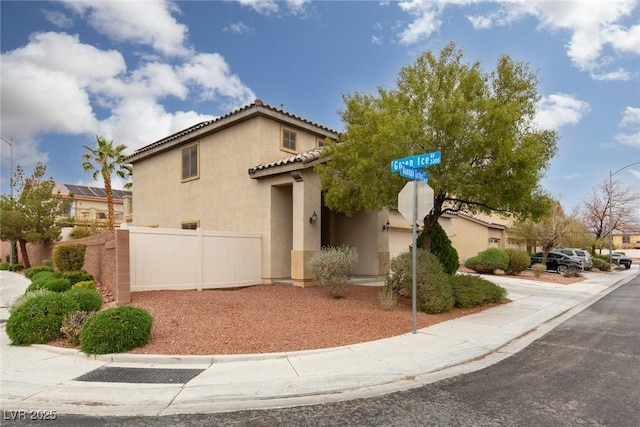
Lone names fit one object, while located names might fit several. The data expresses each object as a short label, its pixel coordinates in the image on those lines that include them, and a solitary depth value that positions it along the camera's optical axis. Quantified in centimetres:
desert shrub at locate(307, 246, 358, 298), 1138
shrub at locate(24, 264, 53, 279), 1998
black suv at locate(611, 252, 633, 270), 3725
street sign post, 784
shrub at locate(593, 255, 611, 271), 3188
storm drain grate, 546
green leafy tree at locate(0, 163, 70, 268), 2520
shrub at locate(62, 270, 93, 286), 1398
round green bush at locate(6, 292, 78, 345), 717
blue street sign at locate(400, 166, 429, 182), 783
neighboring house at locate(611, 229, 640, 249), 7875
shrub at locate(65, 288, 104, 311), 802
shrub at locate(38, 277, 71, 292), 1176
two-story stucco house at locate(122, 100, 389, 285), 1360
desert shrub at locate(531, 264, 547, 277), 2212
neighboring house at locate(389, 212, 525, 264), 2036
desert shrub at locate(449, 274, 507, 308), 1106
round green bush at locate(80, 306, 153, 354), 645
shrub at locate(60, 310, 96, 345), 704
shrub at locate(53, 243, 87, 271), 1559
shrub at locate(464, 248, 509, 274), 2278
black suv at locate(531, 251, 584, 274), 2630
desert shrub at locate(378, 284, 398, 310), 1002
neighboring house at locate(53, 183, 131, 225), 4178
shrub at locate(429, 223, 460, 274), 1255
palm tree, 2667
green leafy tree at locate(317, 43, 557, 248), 988
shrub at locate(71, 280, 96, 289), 1177
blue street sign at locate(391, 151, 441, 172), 775
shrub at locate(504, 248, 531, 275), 2309
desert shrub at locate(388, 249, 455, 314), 1007
